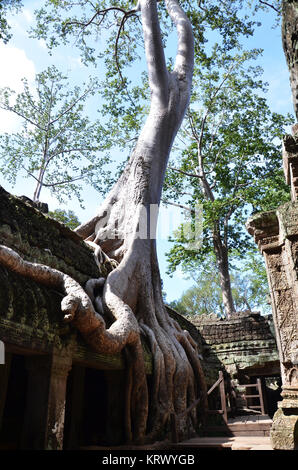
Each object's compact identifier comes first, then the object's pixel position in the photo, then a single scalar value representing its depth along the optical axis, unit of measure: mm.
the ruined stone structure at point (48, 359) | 2910
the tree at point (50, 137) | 14414
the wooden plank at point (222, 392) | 6242
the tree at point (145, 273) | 3514
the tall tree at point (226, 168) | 12297
